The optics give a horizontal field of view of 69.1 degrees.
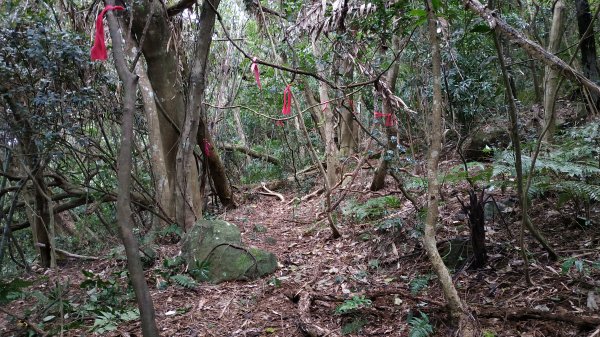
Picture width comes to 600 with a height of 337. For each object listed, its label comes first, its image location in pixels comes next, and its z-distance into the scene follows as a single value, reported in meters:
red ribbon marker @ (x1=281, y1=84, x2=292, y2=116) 4.97
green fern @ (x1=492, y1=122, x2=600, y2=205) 3.33
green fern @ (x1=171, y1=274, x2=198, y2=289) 4.13
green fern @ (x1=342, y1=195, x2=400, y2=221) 5.26
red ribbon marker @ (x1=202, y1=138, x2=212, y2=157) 7.56
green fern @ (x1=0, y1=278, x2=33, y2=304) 3.58
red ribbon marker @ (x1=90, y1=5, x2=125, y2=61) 2.55
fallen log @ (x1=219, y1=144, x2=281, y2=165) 10.56
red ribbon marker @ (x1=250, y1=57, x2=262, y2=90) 4.54
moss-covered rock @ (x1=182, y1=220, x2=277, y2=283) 4.35
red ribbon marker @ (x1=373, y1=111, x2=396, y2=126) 5.10
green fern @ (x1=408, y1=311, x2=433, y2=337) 2.59
